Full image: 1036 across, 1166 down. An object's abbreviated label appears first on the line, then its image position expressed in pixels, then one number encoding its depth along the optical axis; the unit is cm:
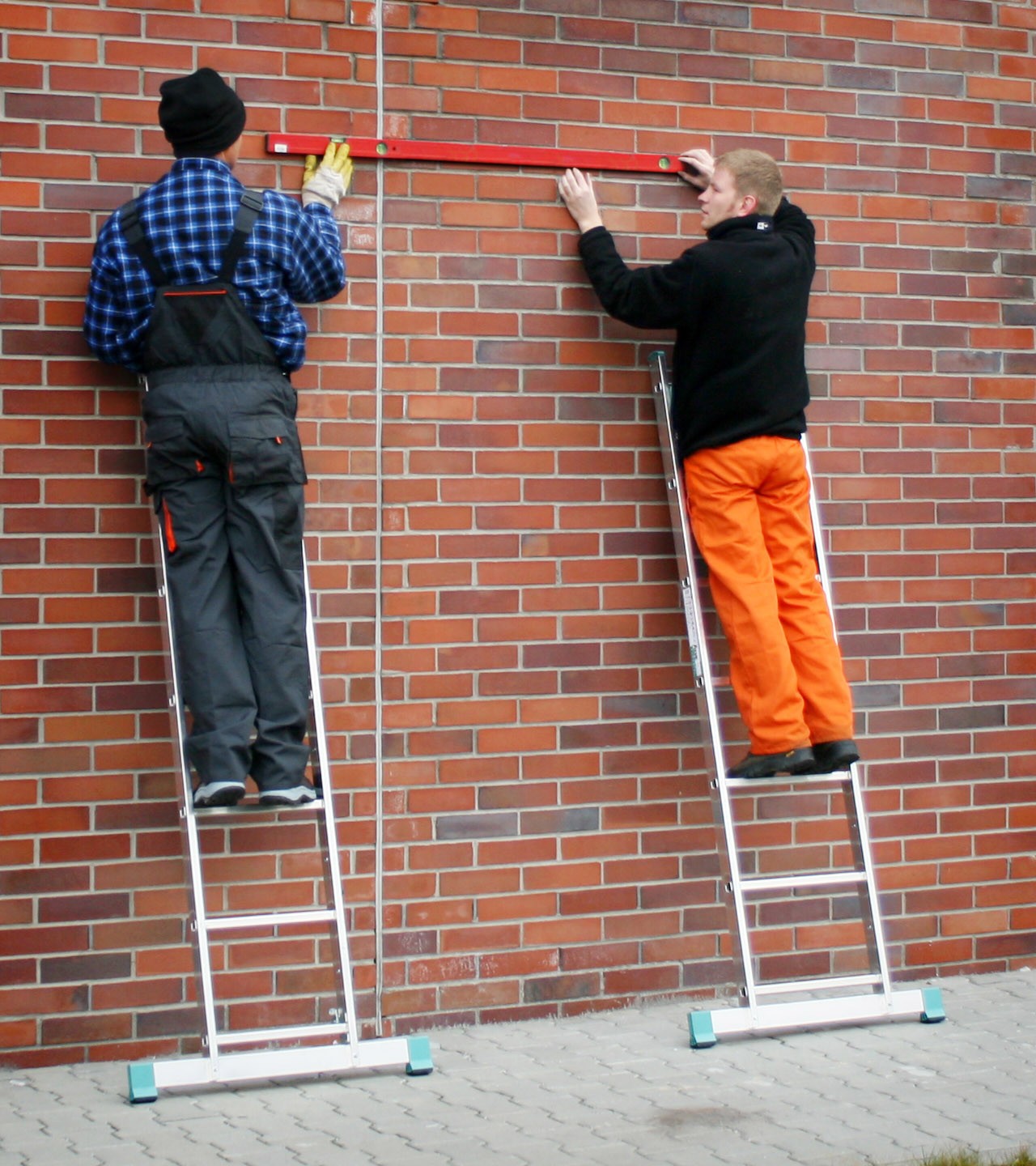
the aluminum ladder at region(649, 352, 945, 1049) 460
